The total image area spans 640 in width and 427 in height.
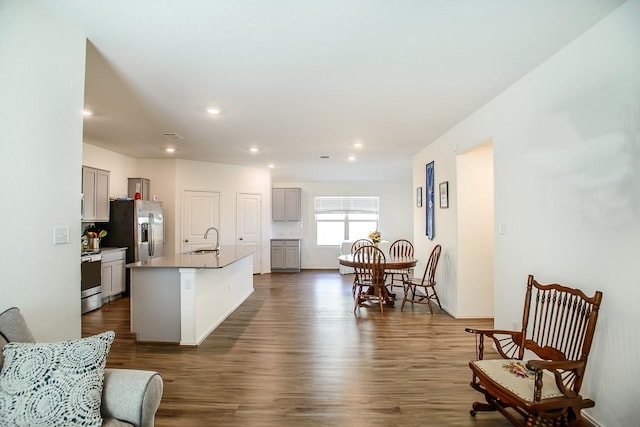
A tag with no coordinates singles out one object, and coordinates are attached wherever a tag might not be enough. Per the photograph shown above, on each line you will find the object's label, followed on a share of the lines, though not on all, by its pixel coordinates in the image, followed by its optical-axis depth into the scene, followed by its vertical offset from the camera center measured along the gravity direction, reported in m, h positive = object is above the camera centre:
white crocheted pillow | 1.28 -0.66
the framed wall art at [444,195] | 4.68 +0.35
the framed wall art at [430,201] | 5.29 +0.29
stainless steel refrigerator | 5.61 -0.14
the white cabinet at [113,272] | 5.17 -0.84
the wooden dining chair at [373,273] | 4.85 -0.81
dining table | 4.84 -0.67
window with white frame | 9.16 +0.05
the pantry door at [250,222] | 7.68 -0.06
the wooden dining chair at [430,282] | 4.80 -0.93
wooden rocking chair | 1.77 -0.95
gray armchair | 1.44 -0.76
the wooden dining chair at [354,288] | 5.77 -1.21
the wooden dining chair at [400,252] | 6.08 -0.66
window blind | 9.16 +0.39
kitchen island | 3.52 -0.87
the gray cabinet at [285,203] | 8.79 +0.43
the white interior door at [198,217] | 6.91 +0.05
